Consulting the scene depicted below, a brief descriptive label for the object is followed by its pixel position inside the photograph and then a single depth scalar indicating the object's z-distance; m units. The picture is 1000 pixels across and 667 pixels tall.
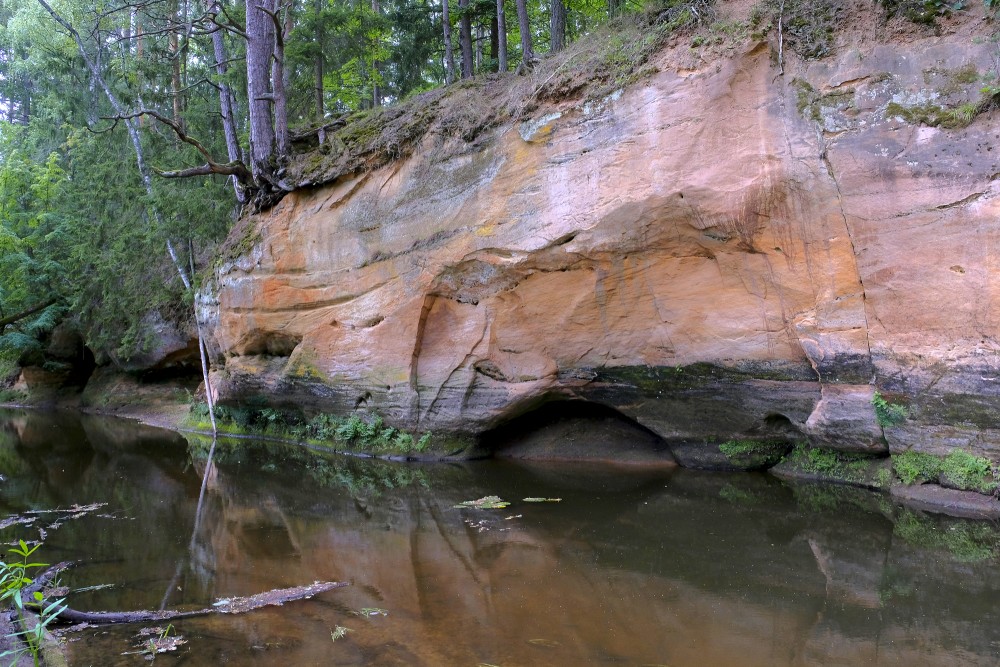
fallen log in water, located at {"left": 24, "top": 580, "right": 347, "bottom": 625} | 4.95
